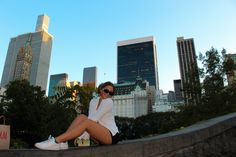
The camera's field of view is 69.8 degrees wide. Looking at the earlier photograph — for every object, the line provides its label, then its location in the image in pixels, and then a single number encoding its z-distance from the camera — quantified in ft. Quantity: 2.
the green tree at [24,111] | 62.72
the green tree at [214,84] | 41.51
